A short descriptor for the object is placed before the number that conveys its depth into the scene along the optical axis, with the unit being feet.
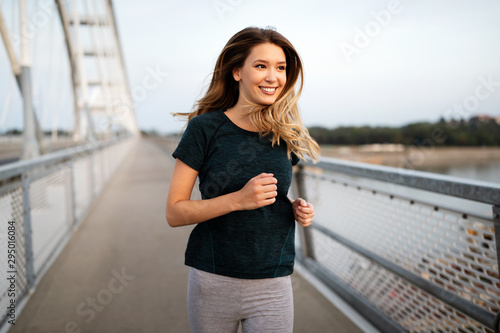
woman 4.51
